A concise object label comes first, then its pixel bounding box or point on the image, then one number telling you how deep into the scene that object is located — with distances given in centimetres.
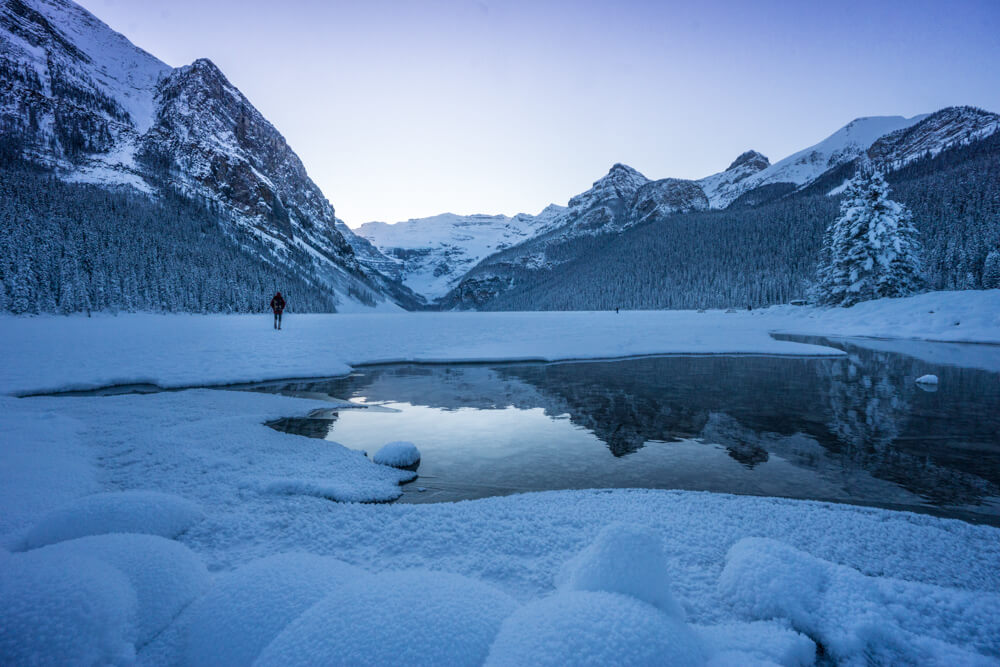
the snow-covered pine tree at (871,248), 3366
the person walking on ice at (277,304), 2904
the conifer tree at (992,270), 4291
